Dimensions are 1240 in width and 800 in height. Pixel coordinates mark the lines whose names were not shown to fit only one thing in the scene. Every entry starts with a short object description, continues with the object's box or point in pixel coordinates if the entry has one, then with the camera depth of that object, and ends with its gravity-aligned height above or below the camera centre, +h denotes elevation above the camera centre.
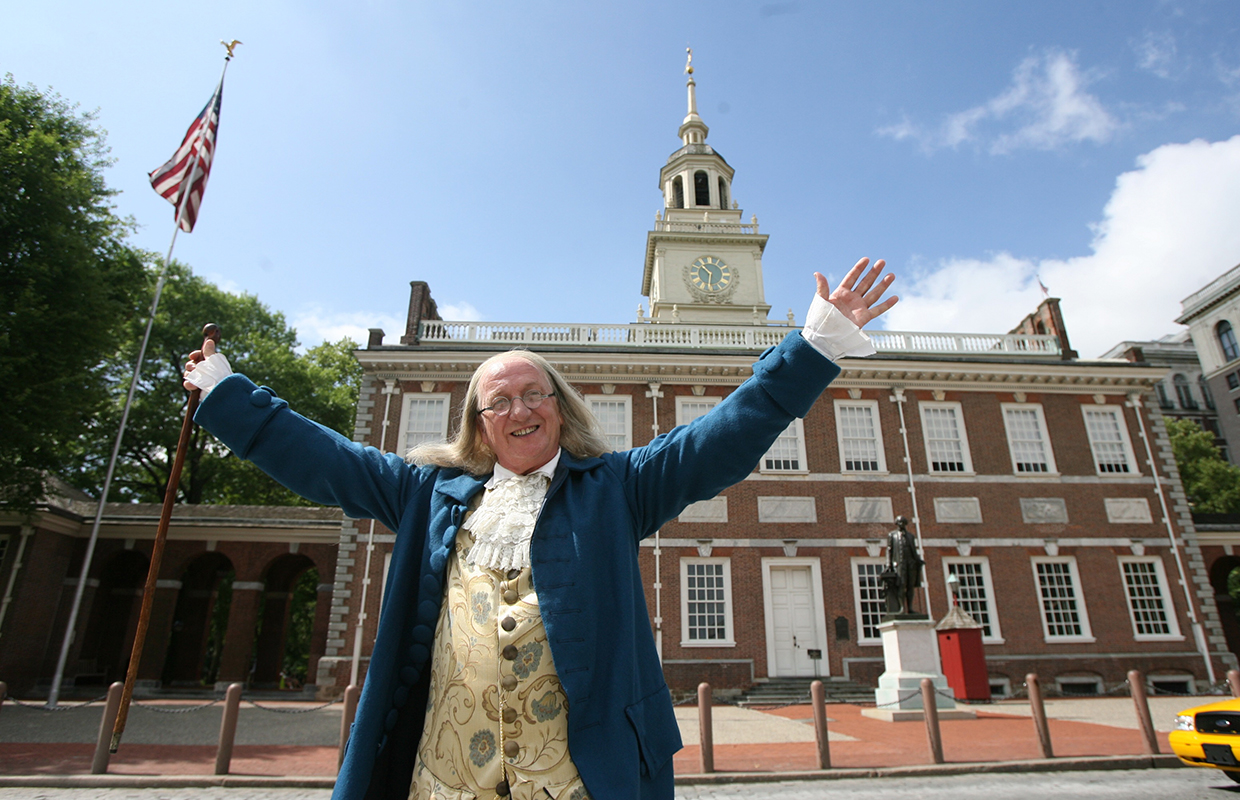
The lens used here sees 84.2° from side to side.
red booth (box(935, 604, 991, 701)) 15.02 -0.54
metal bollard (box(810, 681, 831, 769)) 8.09 -1.01
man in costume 1.90 +0.20
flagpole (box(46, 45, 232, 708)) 12.13 +5.15
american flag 12.11 +7.92
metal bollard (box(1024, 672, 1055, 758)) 8.43 -0.98
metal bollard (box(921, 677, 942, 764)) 8.30 -1.02
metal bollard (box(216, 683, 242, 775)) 8.09 -1.11
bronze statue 14.19 +1.14
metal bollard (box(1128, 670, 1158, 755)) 8.62 -0.92
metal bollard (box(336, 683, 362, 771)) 7.78 -0.87
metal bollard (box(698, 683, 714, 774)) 7.98 -1.07
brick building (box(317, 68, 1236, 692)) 18.05 +3.43
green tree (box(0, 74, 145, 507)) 13.70 +6.69
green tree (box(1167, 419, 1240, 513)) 34.72 +7.98
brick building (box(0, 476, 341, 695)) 18.80 +1.27
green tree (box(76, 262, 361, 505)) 25.78 +9.05
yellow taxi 7.06 -1.01
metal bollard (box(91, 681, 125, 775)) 8.09 -1.17
